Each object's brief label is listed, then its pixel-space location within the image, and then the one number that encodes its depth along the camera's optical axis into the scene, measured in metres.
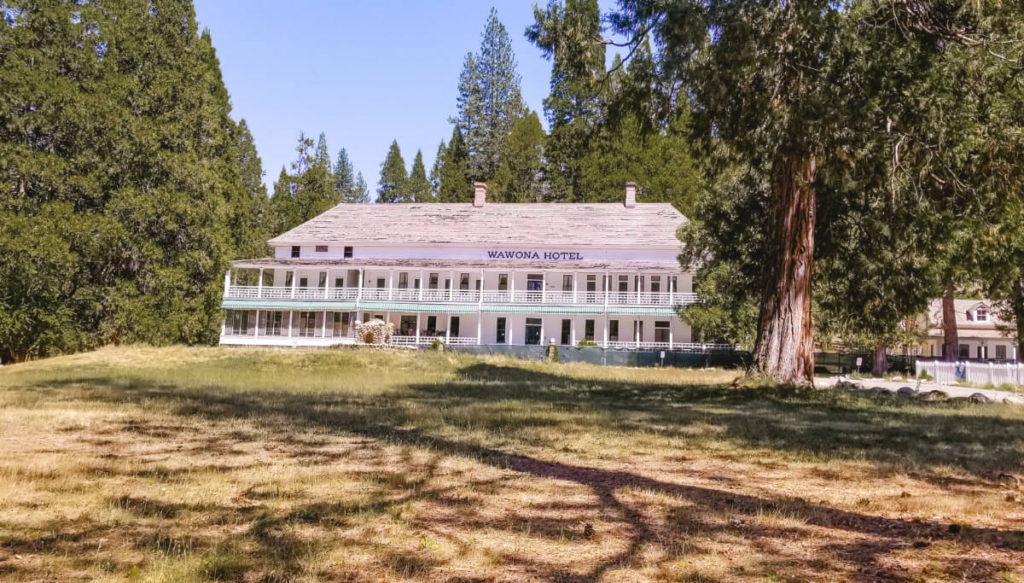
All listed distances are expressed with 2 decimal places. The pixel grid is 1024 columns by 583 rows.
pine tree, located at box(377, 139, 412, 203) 82.38
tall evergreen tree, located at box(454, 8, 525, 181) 74.81
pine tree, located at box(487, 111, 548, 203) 67.81
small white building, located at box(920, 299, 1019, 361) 61.81
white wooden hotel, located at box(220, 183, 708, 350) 43.62
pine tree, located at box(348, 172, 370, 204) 93.62
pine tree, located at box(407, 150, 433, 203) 77.00
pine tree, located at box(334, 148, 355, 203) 92.44
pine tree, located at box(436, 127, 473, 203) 70.62
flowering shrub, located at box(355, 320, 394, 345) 38.12
